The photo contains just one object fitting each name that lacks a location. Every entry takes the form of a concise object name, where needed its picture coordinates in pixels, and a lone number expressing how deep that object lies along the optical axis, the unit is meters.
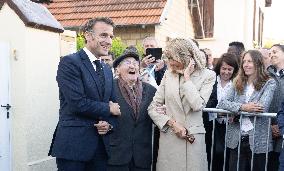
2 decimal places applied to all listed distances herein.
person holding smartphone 6.05
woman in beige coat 4.41
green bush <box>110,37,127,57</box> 9.19
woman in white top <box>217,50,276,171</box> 4.41
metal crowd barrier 4.39
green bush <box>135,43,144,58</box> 9.60
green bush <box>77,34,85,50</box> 8.39
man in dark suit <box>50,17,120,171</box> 3.63
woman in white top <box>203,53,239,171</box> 4.98
